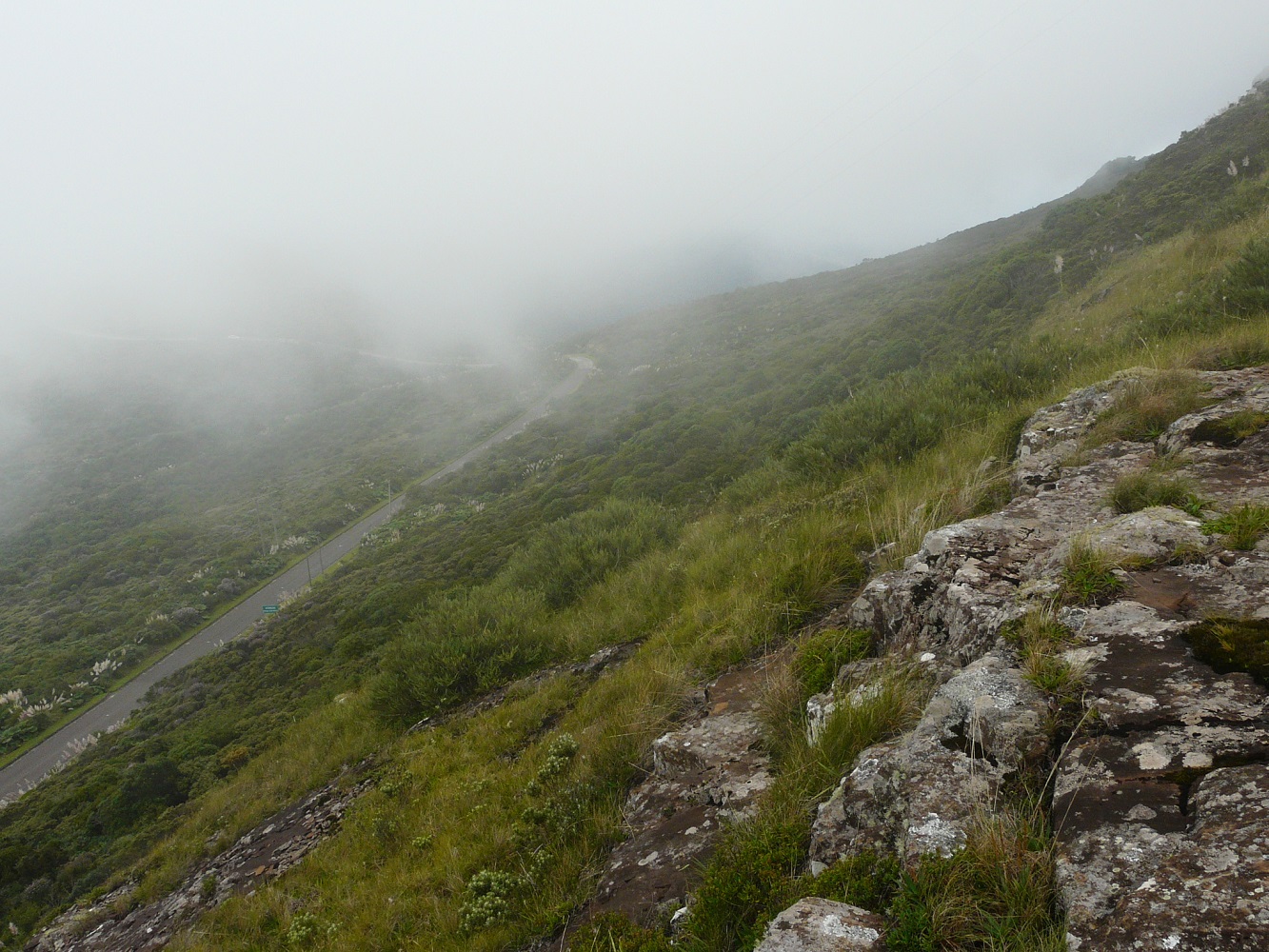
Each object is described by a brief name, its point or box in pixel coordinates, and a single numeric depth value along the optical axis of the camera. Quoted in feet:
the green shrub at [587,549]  38.68
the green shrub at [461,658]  29.78
